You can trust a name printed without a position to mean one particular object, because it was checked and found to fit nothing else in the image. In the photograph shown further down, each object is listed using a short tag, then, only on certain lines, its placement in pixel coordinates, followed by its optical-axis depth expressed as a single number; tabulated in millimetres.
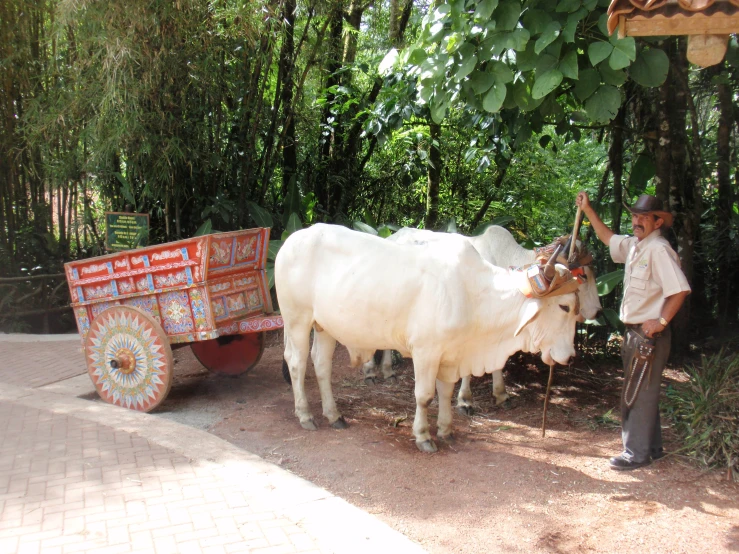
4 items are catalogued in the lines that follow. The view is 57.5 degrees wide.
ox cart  5082
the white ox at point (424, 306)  4367
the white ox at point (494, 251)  5520
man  4043
